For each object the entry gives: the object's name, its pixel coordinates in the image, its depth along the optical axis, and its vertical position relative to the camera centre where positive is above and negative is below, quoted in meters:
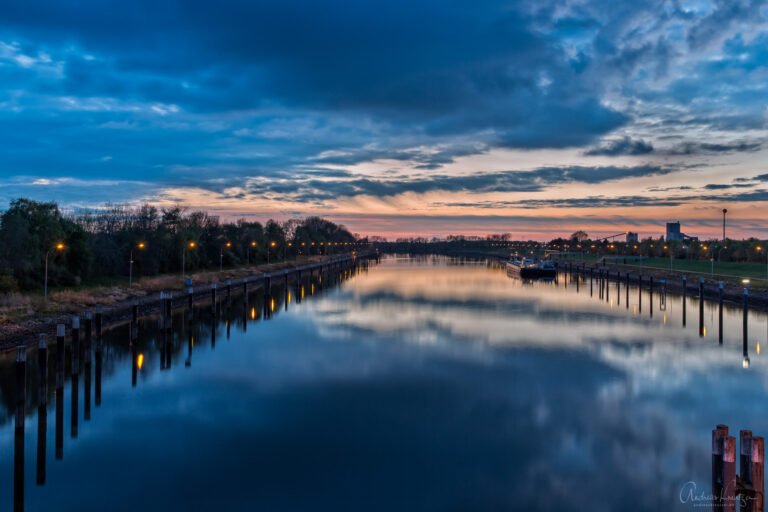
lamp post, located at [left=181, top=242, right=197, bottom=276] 67.88 +0.39
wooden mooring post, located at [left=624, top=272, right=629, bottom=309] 48.16 -4.06
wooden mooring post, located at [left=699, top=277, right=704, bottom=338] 33.12 -3.98
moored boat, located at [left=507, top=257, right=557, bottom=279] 87.69 -2.42
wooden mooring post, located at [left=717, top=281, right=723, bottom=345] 31.15 -4.15
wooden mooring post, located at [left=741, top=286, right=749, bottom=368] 25.50 -4.49
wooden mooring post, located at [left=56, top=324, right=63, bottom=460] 16.22 -4.51
